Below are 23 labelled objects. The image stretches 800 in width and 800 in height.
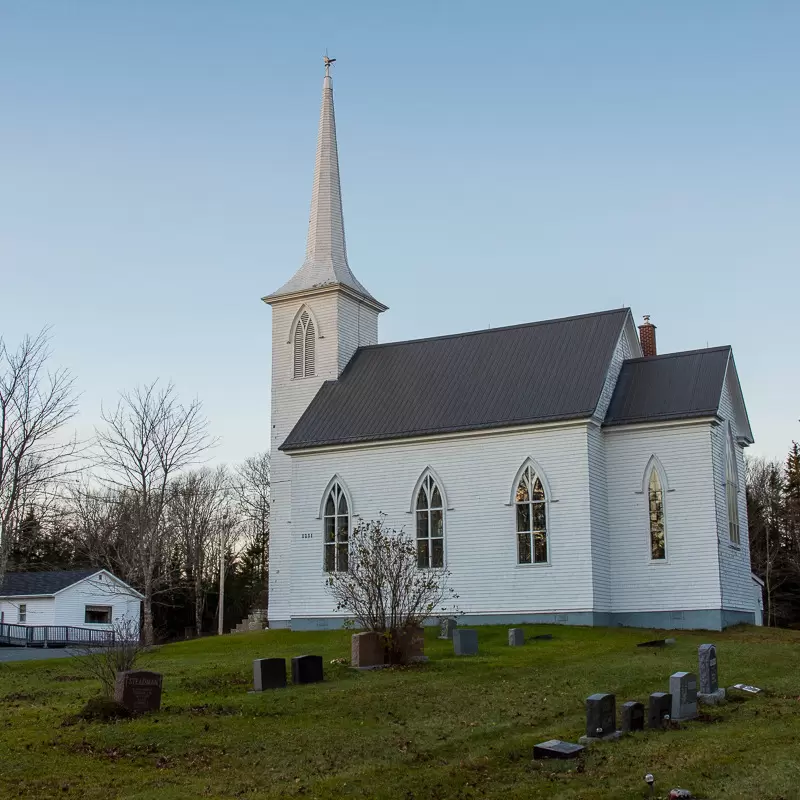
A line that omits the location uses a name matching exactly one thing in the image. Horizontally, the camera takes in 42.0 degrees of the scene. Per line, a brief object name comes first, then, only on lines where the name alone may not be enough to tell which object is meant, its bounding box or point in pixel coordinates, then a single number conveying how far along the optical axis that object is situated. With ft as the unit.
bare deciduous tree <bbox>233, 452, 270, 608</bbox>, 228.43
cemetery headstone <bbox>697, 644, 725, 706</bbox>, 54.08
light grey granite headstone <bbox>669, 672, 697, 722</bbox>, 49.01
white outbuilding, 173.58
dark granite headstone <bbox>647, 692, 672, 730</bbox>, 47.75
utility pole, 185.78
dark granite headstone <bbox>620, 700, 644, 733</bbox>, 46.73
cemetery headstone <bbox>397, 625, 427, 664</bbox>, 71.82
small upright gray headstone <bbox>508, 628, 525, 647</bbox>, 83.61
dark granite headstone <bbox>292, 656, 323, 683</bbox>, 63.62
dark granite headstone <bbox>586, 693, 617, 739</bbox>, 45.27
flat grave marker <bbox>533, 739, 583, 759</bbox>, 42.29
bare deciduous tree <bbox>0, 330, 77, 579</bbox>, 88.48
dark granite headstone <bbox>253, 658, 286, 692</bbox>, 61.05
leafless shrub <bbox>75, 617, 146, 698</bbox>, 59.11
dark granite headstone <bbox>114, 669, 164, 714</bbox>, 53.26
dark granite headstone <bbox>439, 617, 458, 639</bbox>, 91.56
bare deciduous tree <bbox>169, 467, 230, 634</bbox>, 212.43
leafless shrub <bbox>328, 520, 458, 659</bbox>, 73.00
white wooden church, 97.50
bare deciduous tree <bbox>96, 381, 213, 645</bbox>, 135.74
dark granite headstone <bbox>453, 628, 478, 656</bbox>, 77.61
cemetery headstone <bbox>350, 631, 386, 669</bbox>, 70.44
